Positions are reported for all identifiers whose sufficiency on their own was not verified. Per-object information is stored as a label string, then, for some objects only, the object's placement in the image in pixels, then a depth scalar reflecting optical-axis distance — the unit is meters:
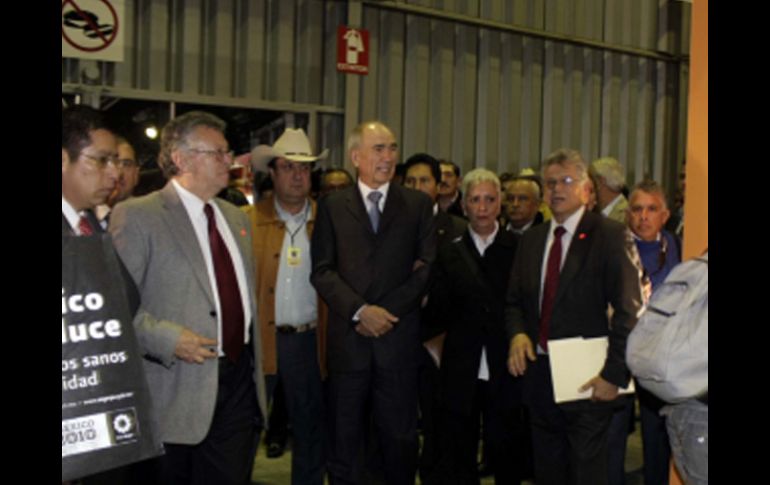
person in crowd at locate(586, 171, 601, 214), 5.08
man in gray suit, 3.02
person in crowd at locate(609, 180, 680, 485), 4.39
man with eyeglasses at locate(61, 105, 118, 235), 2.42
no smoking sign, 7.08
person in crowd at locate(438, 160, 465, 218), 5.82
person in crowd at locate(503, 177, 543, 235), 5.50
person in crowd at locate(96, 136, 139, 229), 4.41
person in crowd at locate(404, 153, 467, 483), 4.53
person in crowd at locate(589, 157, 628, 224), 5.34
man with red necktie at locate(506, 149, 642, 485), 3.56
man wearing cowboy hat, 4.30
